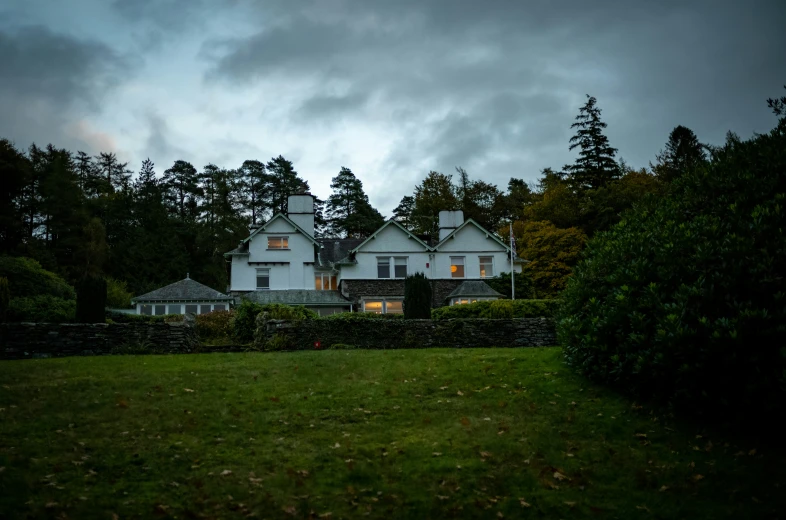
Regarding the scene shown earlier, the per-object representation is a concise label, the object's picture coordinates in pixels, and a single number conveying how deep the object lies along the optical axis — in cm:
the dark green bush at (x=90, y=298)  2191
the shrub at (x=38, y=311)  2420
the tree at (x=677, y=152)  5282
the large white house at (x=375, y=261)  4112
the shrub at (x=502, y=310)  2911
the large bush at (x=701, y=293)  891
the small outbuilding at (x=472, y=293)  3812
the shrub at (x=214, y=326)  2533
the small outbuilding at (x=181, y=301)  3934
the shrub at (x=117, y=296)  4588
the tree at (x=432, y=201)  5912
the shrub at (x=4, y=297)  2041
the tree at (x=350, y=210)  6538
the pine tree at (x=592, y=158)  5622
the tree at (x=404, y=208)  6898
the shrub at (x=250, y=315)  2233
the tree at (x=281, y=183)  6694
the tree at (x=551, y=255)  4534
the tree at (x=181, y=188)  6725
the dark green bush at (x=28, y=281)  3703
